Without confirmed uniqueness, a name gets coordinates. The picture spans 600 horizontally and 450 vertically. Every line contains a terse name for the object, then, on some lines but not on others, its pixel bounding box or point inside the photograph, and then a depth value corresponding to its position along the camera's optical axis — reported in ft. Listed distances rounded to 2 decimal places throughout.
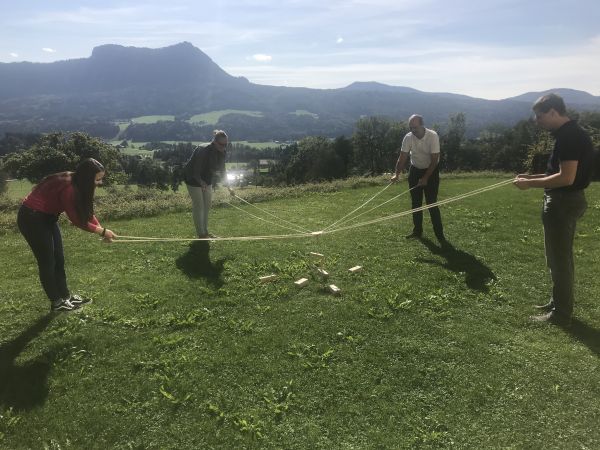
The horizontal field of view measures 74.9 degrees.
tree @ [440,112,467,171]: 227.40
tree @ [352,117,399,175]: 225.15
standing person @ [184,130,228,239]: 30.22
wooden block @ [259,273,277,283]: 24.18
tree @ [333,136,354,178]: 239.52
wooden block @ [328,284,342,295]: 22.53
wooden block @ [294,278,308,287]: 23.54
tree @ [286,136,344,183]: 228.22
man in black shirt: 16.61
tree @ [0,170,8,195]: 155.80
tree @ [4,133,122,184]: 139.31
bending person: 18.17
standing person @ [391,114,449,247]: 29.19
